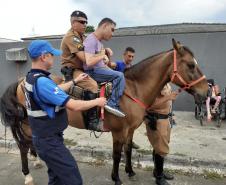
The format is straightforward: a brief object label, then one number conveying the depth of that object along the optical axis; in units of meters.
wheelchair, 7.66
